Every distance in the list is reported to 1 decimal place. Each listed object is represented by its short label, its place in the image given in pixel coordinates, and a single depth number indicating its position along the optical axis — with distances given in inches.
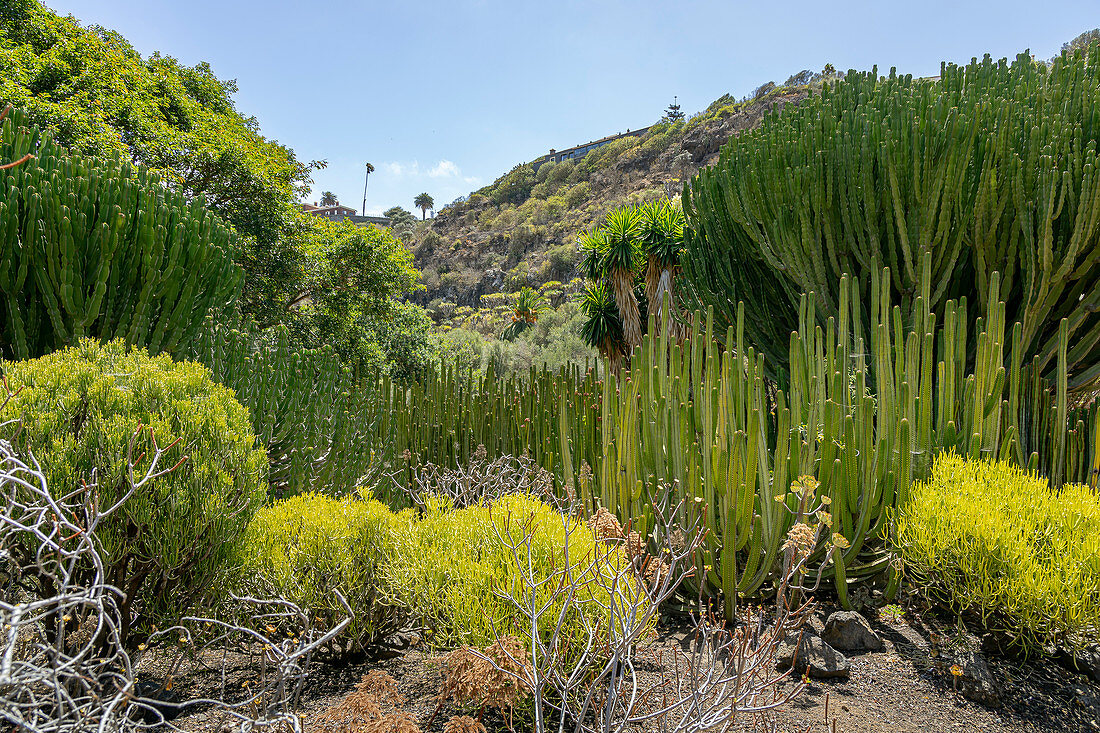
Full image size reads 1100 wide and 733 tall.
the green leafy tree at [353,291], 482.9
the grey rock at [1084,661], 89.3
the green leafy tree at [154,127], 349.4
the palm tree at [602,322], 477.4
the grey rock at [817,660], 93.0
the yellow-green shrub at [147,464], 89.7
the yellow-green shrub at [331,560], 101.7
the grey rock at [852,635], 100.0
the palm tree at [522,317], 1146.0
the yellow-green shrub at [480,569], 85.7
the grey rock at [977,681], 85.3
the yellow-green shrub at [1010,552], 83.0
